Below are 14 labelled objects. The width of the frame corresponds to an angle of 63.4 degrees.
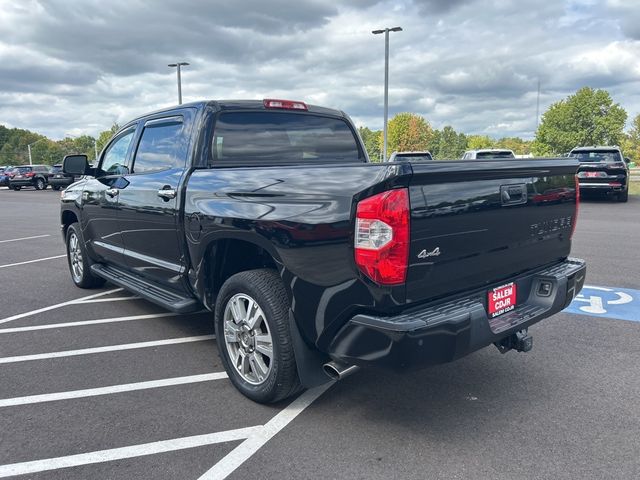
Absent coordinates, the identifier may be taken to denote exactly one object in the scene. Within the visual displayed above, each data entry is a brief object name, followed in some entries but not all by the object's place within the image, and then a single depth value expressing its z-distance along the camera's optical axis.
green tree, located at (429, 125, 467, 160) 107.44
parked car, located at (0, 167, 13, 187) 35.41
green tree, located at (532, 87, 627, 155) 48.50
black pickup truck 2.52
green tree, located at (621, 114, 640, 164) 78.22
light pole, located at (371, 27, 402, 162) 24.45
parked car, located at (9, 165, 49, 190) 34.72
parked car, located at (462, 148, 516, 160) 16.84
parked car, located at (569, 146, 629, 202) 16.83
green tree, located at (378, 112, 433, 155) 87.50
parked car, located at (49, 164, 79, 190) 32.12
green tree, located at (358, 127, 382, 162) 98.24
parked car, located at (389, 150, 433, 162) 16.06
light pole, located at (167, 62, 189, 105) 31.84
